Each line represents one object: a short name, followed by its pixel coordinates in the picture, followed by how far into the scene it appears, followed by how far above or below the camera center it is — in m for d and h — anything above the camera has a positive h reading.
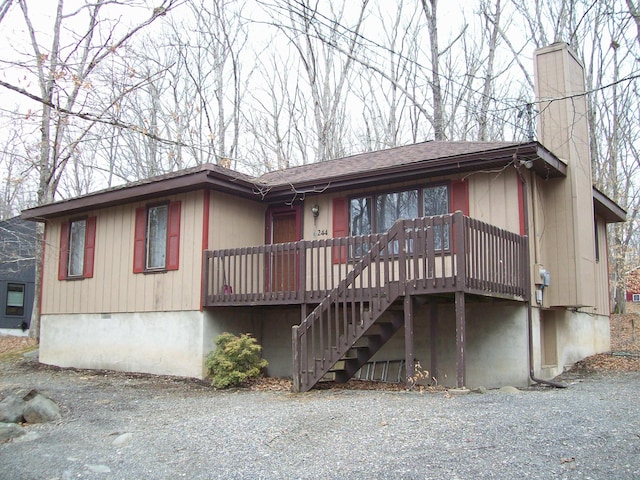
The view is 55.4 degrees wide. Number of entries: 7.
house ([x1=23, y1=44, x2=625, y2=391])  9.98 +1.04
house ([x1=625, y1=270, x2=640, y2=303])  24.03 +1.42
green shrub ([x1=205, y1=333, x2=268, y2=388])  11.12 -0.88
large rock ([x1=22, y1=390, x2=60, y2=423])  8.15 -1.29
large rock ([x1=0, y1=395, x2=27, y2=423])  7.92 -1.24
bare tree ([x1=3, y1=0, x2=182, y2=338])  9.08 +3.92
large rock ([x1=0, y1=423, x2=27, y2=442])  7.19 -1.40
